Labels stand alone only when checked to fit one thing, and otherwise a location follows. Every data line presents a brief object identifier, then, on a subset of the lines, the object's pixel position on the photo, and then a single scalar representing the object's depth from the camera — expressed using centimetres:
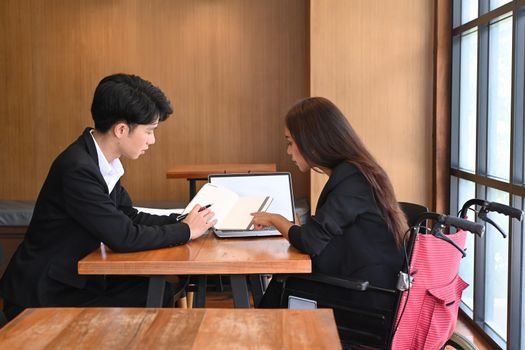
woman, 226
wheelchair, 213
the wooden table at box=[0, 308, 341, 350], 129
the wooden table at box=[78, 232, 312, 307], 207
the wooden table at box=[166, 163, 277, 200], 432
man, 224
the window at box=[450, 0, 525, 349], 301
